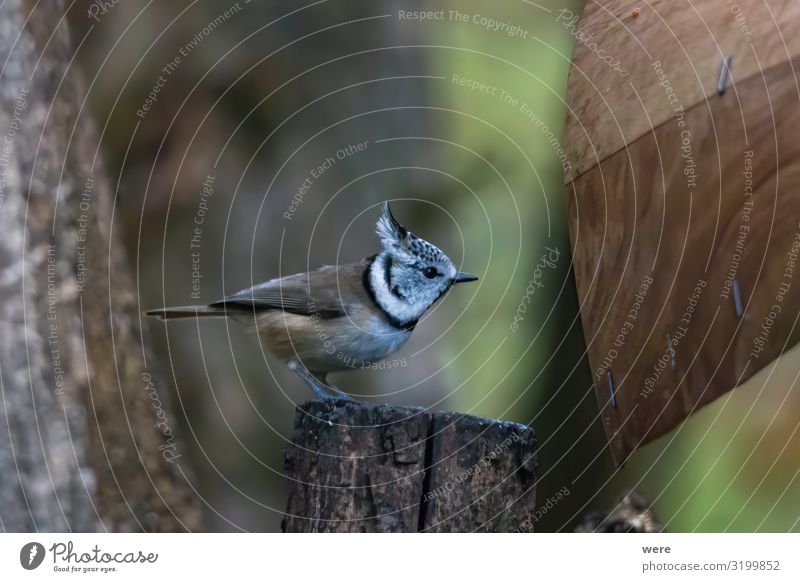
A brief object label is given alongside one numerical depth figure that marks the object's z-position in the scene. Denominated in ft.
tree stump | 13.33
